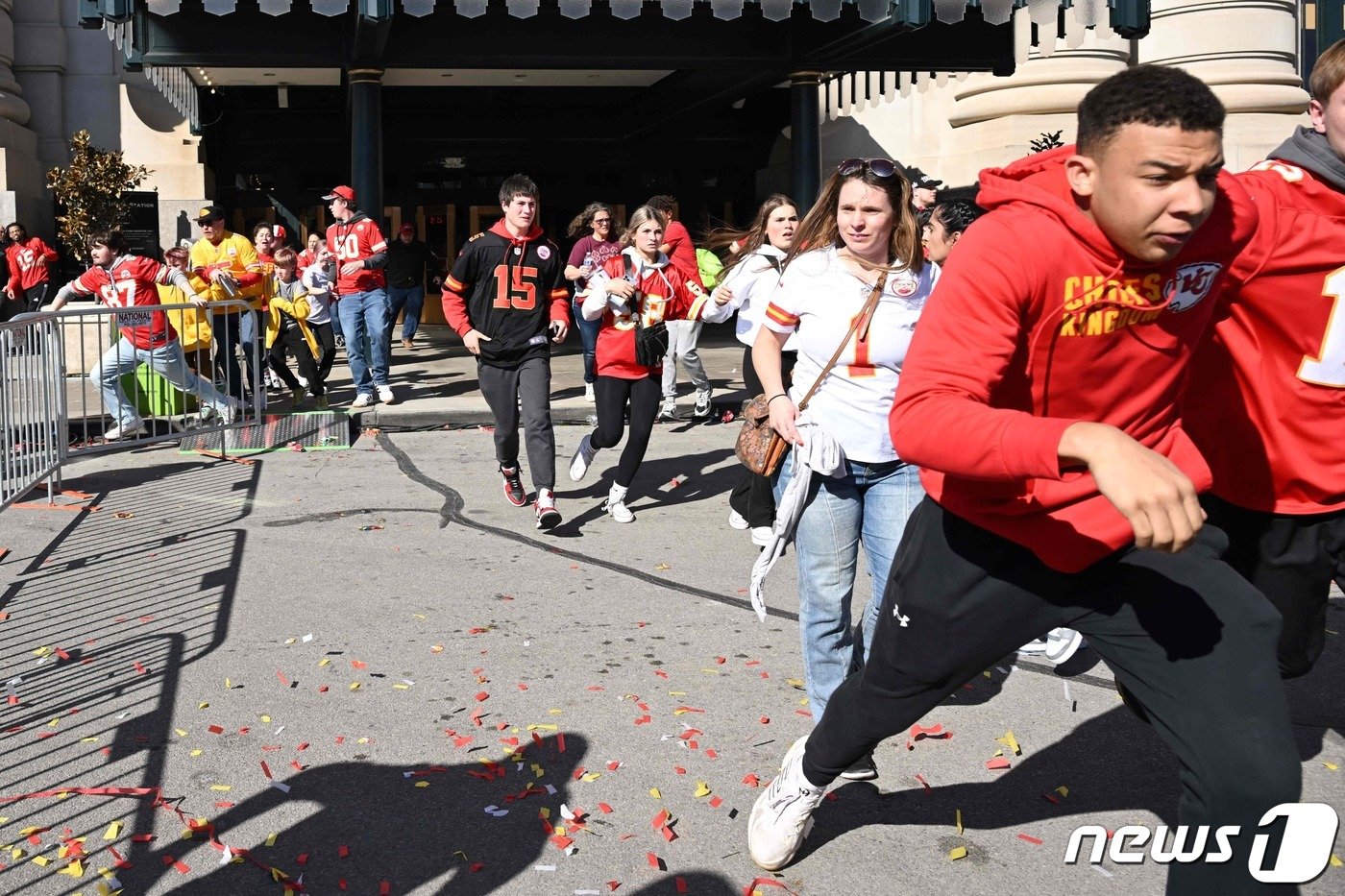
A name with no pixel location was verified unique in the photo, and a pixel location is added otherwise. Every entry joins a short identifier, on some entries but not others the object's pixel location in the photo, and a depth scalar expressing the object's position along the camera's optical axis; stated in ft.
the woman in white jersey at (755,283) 24.63
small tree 76.69
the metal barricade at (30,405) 27.55
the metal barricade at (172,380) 35.83
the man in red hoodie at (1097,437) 8.78
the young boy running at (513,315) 28.76
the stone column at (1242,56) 58.39
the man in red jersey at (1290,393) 11.76
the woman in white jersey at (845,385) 14.65
